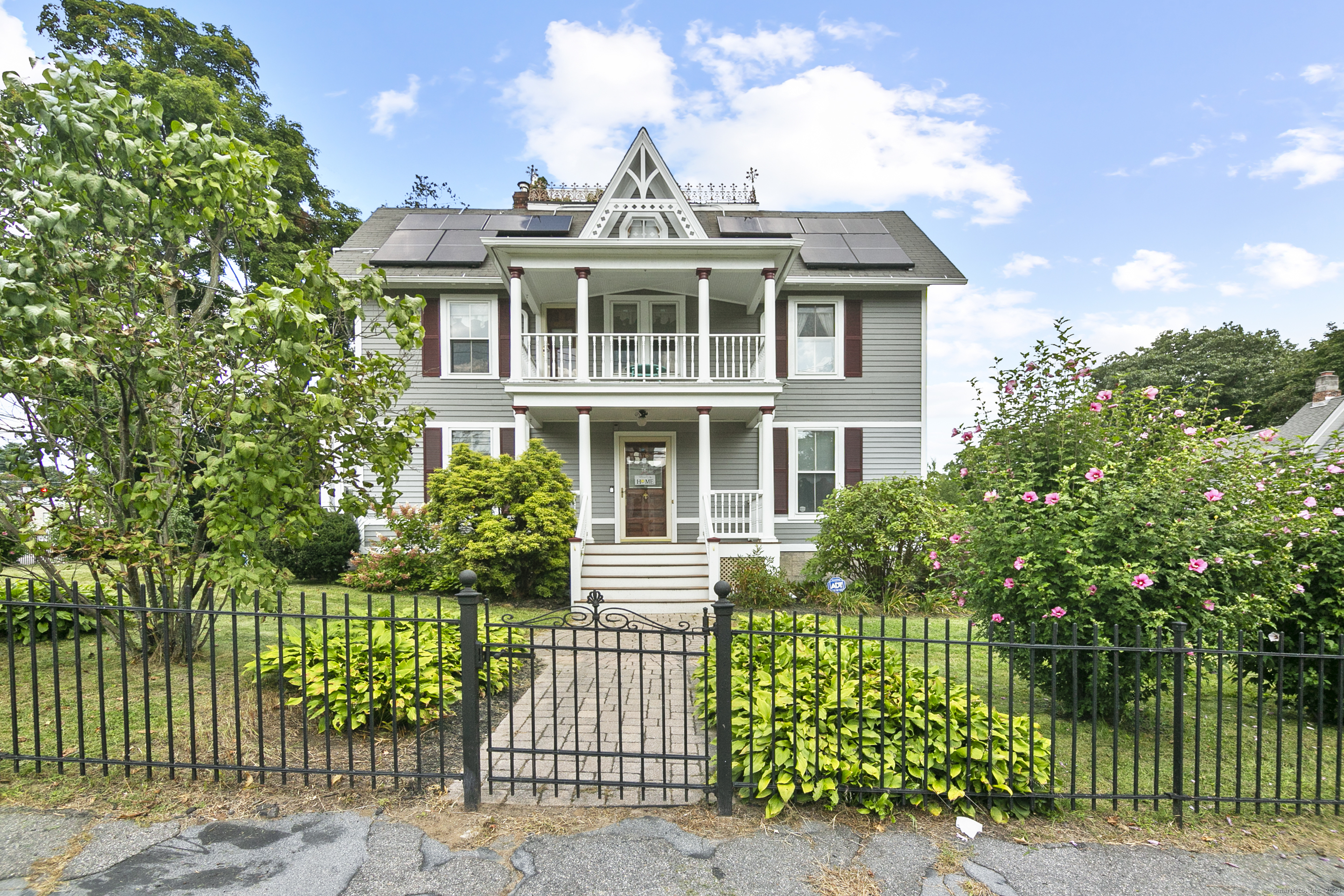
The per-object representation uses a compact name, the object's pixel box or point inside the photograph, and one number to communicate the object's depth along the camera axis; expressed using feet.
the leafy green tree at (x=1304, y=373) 94.07
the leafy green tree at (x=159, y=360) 13.24
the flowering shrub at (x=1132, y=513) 13.98
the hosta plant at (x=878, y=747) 11.13
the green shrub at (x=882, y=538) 31.83
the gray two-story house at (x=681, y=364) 36.65
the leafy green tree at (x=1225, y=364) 107.04
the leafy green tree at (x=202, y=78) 47.70
